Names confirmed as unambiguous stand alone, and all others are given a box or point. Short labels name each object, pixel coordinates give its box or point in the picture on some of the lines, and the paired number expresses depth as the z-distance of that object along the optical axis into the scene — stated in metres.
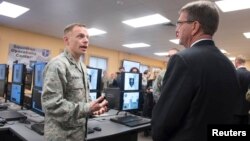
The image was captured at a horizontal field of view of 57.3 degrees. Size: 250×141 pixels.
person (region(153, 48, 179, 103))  3.41
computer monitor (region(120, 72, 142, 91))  2.48
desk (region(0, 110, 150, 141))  1.72
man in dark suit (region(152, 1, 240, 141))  0.95
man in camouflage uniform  1.42
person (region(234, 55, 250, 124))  3.62
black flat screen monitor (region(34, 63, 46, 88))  2.08
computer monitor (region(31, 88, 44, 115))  2.04
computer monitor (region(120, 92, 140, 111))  2.47
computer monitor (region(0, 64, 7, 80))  3.11
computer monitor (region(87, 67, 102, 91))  2.44
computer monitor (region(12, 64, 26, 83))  2.55
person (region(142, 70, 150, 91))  5.46
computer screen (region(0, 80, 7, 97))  3.09
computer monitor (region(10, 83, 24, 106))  2.55
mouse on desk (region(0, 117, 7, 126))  2.01
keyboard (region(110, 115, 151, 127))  2.25
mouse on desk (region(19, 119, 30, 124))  2.14
